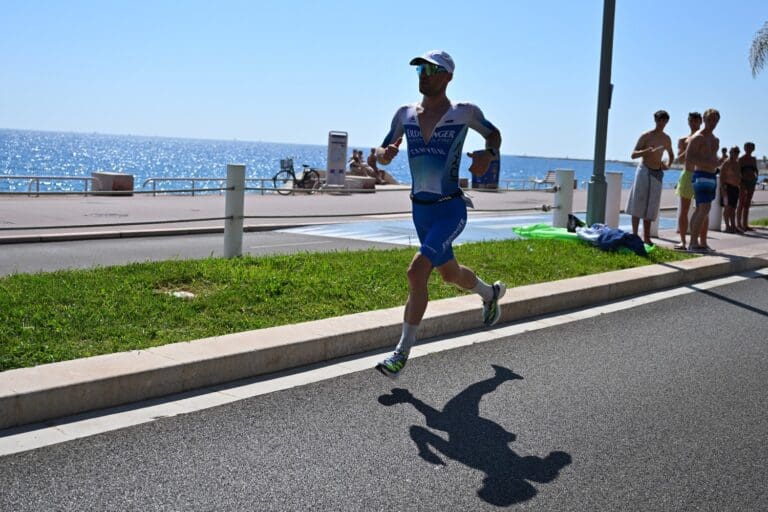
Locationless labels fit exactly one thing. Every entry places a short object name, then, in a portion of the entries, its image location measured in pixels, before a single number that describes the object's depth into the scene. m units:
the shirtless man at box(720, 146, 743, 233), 17.80
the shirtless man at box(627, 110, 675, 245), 13.18
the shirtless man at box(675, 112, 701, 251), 13.73
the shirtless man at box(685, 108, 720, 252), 13.10
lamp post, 12.77
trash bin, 33.37
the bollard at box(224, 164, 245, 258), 10.32
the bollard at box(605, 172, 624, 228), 15.18
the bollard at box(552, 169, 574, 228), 14.59
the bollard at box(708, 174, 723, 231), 18.23
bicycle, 33.25
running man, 5.92
